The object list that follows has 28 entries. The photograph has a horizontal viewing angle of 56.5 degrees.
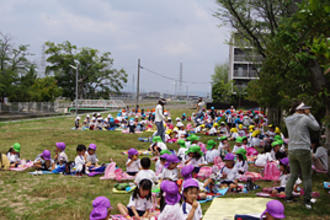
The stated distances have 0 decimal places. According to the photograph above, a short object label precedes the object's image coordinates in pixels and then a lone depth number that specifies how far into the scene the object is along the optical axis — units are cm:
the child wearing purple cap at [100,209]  352
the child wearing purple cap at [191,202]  387
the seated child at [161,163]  644
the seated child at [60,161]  779
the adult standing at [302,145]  506
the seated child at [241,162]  680
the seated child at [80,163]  760
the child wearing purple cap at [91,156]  803
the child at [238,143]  913
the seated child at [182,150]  843
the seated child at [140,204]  453
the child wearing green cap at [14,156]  832
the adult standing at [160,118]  1049
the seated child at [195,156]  736
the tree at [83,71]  4634
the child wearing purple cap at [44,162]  785
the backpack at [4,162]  804
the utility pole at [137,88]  3254
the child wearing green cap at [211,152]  877
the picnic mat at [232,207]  501
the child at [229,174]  631
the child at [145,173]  552
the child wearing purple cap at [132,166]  716
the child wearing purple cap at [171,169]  596
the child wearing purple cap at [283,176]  594
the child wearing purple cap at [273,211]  335
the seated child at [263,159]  786
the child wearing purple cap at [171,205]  380
